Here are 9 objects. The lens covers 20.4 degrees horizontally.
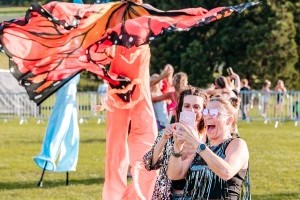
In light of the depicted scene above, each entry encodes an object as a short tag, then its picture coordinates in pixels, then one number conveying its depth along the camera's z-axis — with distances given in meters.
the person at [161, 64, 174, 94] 12.46
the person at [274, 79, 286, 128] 26.11
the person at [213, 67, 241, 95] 12.03
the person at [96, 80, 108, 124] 27.72
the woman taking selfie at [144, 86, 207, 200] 5.87
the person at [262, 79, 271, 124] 26.56
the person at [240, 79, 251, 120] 27.11
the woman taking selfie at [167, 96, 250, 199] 5.30
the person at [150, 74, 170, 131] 13.73
